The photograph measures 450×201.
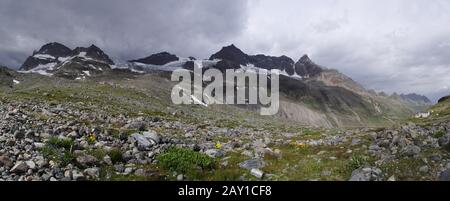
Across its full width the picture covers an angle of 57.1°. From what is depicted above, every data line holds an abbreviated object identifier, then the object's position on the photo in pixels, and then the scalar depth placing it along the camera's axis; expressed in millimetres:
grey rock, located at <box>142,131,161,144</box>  22152
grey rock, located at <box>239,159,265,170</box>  17844
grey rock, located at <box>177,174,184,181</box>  15798
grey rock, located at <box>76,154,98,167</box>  16234
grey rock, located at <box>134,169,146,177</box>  16125
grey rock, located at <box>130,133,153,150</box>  20641
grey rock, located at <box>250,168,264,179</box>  16484
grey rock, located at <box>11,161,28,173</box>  14259
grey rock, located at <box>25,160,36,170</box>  14570
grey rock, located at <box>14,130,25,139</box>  17988
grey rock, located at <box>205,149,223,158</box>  20497
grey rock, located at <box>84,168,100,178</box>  15367
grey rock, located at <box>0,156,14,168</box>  14641
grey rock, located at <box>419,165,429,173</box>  15049
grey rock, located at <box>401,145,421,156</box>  16672
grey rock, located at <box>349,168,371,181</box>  14569
